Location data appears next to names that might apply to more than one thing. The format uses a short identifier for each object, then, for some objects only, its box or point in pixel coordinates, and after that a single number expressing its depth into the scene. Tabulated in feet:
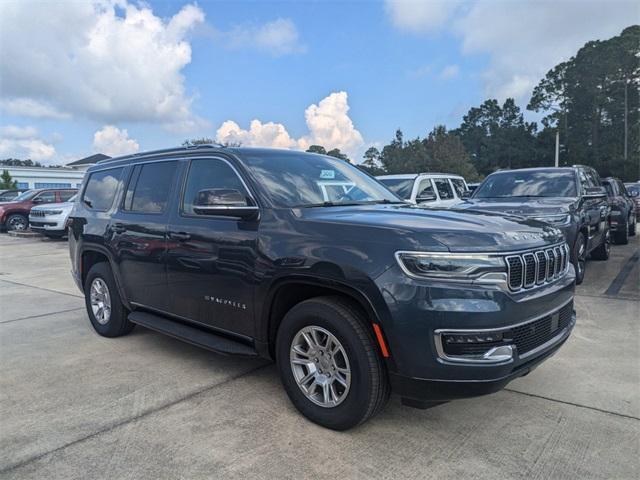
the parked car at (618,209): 38.83
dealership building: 157.28
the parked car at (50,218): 54.08
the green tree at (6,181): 145.89
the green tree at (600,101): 204.64
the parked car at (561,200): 24.06
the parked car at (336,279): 9.07
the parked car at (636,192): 60.54
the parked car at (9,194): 80.14
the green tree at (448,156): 189.67
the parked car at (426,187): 33.99
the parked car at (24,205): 64.95
